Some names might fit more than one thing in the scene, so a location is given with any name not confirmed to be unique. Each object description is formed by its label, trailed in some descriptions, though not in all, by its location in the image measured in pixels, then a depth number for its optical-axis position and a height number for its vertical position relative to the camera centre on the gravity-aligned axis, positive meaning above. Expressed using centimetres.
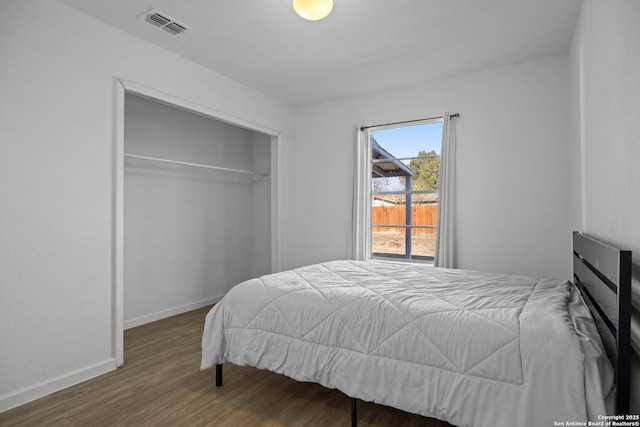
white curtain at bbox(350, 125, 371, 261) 411 +18
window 387 +30
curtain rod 360 +105
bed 130 -58
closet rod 305 +51
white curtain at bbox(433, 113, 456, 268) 353 +14
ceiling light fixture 206 +125
